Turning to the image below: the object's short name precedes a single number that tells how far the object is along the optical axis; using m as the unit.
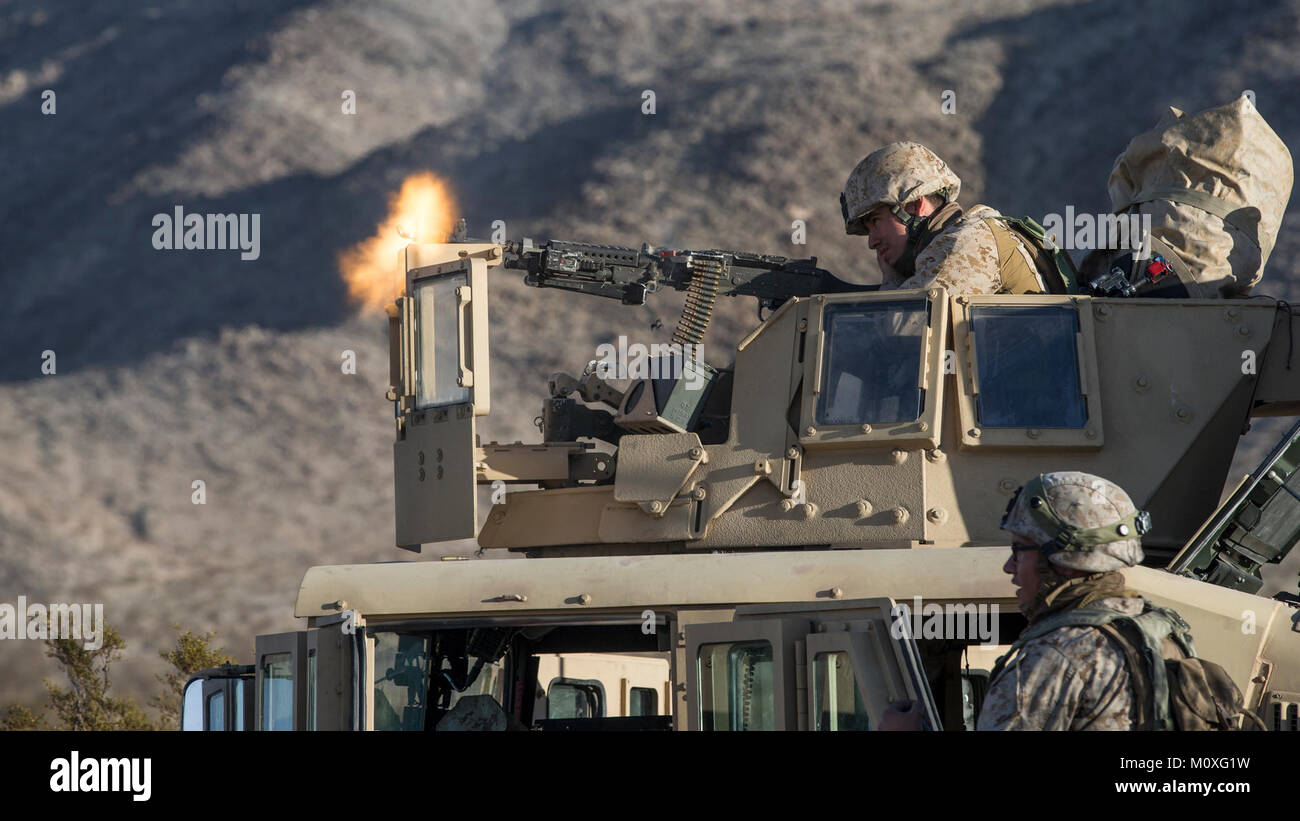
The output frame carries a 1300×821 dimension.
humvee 12.03
